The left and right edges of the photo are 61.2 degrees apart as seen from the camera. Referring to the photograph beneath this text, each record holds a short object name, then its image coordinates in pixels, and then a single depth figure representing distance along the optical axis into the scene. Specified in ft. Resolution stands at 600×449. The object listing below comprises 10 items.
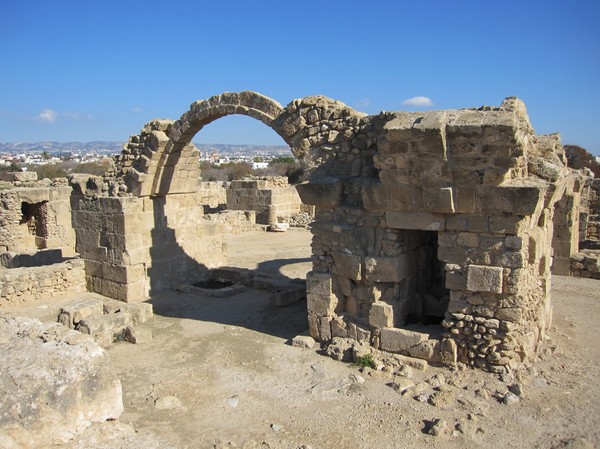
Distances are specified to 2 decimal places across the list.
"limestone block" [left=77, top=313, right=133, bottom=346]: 22.26
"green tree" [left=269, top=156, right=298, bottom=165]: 163.22
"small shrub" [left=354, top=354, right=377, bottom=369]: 19.30
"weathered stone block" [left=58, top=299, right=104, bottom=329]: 23.72
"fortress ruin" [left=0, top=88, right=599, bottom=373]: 17.61
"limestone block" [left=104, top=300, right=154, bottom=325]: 25.28
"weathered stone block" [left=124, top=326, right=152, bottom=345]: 22.72
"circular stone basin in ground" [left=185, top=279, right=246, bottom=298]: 29.94
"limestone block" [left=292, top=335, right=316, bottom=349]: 21.42
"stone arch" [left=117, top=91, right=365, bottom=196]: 21.71
